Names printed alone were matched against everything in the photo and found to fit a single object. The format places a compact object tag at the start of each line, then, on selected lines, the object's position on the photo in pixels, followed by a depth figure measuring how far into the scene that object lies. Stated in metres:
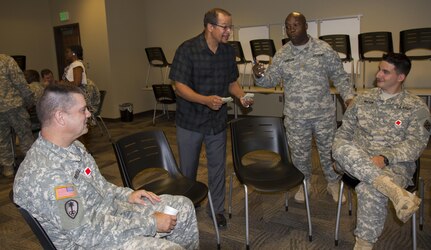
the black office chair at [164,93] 6.74
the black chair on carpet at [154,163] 2.21
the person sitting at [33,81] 4.68
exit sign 7.94
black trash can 7.45
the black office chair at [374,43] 5.17
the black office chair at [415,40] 4.86
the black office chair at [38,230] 1.32
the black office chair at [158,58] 7.42
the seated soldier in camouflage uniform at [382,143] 2.06
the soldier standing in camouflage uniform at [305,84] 2.75
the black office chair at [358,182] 2.10
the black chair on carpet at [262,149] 2.42
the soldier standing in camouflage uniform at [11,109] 3.86
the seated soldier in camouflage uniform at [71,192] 1.35
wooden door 7.96
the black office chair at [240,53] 6.52
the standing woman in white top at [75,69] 4.83
